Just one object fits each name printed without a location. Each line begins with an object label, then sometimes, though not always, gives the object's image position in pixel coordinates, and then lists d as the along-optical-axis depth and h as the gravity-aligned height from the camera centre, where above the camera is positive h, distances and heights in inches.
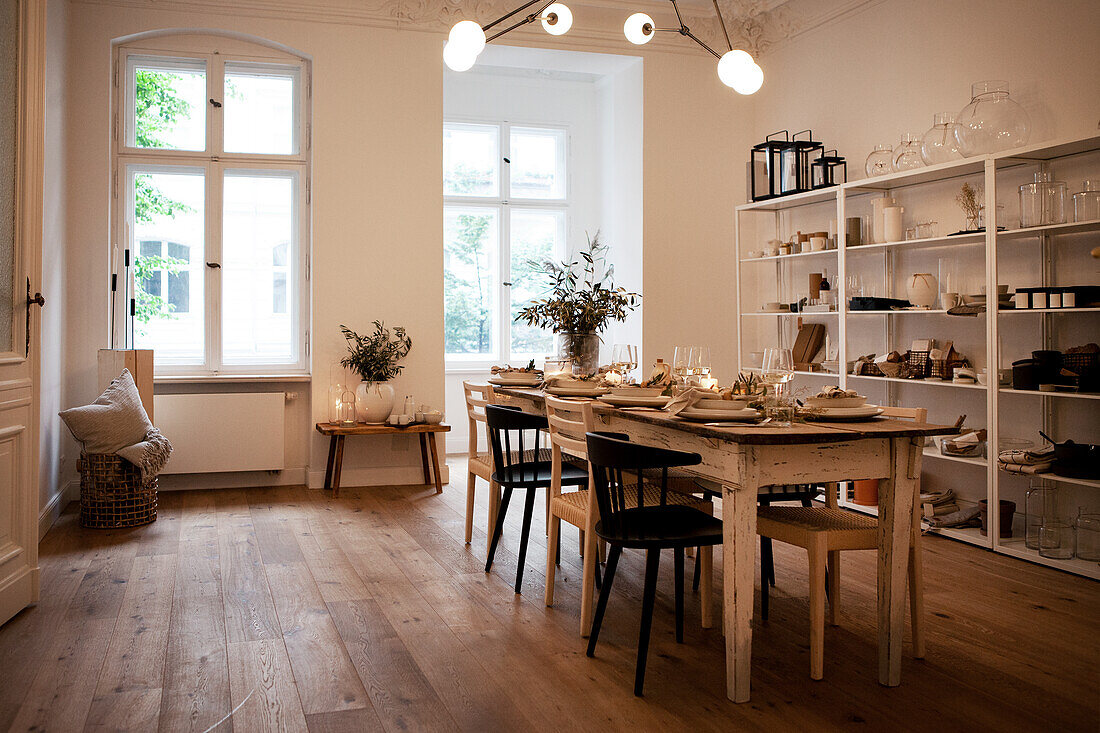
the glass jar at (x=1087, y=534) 163.5 -30.7
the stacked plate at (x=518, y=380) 172.1 -2.0
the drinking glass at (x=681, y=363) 132.5 +1.0
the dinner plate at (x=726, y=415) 108.7 -5.6
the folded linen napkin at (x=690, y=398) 112.0 -3.6
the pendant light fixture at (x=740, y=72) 143.5 +48.7
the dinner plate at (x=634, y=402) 127.3 -4.6
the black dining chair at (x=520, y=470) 144.5 -17.3
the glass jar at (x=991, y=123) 177.0 +50.1
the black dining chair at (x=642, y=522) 103.4 -19.3
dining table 100.5 -12.3
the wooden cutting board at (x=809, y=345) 237.6 +6.7
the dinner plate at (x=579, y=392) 146.7 -3.7
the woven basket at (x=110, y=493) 190.4 -26.6
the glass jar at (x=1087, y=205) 162.7 +30.5
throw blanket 190.7 -18.4
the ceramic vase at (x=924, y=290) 198.5 +17.9
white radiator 230.8 -16.0
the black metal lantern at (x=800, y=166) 233.0 +53.7
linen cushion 187.2 -11.1
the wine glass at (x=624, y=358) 152.0 +2.0
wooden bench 227.8 -18.6
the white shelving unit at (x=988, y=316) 172.2 +12.6
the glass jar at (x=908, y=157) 204.5 +49.5
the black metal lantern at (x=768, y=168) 239.3 +56.1
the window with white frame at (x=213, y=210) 234.2 +43.2
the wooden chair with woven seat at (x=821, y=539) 107.9 -21.2
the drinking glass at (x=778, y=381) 106.6 -1.4
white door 130.8 +13.0
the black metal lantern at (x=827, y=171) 227.0 +51.9
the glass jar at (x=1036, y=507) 174.6 -27.4
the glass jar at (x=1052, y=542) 164.9 -32.4
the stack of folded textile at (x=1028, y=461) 164.2 -17.3
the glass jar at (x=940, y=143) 191.8 +49.6
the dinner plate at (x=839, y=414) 111.9 -5.6
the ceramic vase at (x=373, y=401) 233.9 -8.3
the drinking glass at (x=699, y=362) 130.0 +1.2
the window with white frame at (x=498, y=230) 316.2 +50.8
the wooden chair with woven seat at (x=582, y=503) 120.4 -19.2
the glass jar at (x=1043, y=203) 168.4 +32.1
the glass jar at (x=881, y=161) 215.0 +50.7
